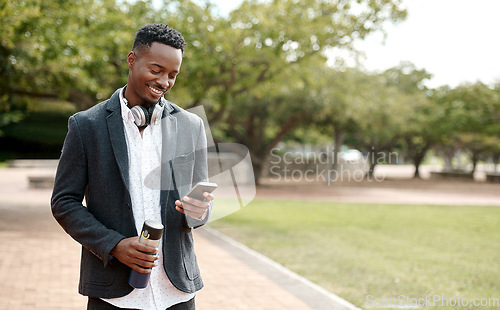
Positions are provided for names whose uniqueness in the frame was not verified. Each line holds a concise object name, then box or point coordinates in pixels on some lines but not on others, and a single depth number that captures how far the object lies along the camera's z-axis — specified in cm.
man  178
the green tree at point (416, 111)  3006
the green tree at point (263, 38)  1156
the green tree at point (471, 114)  2372
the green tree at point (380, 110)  2435
